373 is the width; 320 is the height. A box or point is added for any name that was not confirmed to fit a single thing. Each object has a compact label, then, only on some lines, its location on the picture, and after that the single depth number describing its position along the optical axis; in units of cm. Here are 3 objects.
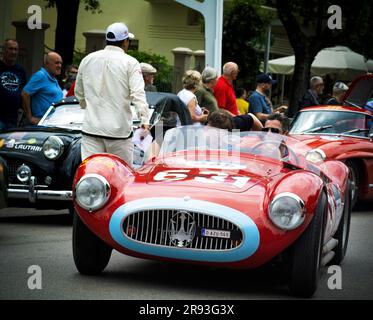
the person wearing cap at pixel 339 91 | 1695
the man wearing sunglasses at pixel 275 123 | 1030
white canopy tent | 3103
